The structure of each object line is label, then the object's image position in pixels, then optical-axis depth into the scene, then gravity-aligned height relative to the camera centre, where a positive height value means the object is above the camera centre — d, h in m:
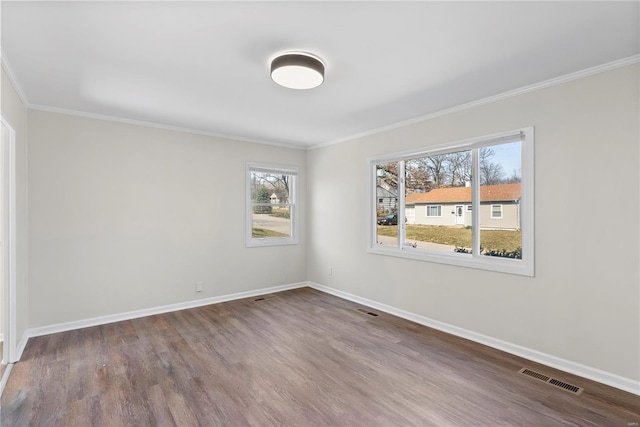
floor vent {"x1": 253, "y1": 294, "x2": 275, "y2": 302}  4.91 -1.40
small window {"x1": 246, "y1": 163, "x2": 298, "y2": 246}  5.19 +0.11
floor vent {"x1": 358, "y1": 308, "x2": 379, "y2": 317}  4.18 -1.40
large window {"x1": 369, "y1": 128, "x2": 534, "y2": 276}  3.07 +0.10
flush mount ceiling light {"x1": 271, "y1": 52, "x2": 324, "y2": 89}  2.29 +1.08
